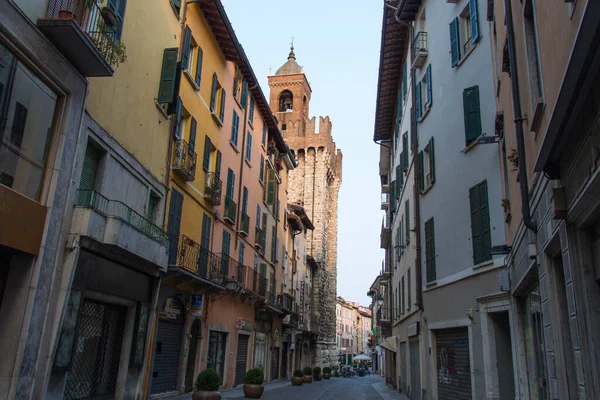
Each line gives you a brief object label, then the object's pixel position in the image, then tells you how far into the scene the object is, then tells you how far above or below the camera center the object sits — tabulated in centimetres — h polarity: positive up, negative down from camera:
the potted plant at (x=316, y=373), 3775 -107
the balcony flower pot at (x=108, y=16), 1076 +687
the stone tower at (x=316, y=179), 5588 +2002
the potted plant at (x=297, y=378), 2911 -111
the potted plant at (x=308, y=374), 3131 -95
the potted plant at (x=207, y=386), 1459 -89
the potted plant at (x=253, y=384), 1881 -100
